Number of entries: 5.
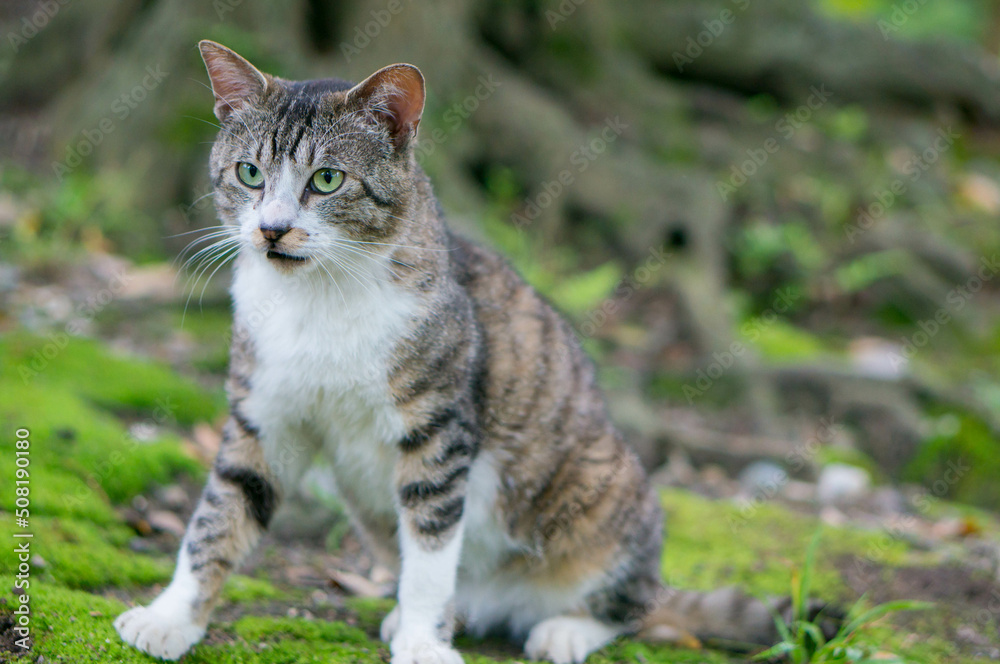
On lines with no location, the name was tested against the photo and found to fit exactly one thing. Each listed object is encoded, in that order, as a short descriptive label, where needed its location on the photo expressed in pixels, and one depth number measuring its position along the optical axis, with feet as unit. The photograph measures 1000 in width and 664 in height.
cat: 8.23
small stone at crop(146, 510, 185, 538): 11.23
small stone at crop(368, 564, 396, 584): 12.06
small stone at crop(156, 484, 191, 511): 11.89
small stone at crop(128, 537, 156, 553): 10.59
